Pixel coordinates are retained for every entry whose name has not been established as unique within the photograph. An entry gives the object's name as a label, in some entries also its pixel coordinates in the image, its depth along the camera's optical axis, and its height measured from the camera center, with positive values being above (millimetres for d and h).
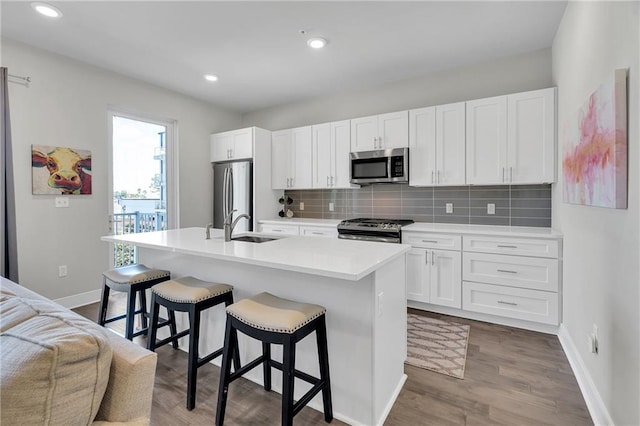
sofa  684 -392
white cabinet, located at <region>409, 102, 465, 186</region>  3359 +686
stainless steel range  3397 -241
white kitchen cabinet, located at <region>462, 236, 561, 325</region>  2725 -639
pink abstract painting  1411 +305
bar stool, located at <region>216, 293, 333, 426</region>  1454 -606
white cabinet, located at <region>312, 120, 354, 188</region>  4113 +716
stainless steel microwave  3643 +497
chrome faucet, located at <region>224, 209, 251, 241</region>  2359 -148
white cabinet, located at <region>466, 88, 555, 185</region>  2930 +668
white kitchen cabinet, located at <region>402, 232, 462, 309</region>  3125 -641
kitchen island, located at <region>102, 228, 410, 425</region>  1644 -522
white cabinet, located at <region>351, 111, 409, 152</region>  3678 +921
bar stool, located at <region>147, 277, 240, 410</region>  1838 -573
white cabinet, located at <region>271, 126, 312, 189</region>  4465 +728
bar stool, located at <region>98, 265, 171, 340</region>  2258 -540
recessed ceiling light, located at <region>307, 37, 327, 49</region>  3012 +1607
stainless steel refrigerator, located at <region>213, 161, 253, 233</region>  4516 +249
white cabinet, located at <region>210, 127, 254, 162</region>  4543 +948
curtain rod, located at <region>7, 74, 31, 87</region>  3017 +1264
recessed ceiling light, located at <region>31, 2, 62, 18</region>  2494 +1613
